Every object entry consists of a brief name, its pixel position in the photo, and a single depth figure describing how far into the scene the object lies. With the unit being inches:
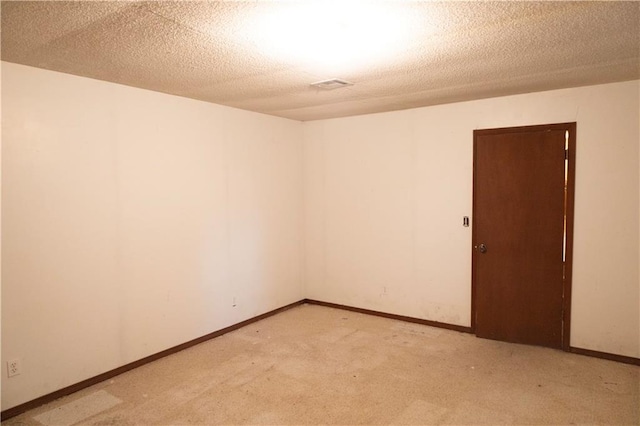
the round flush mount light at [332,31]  78.9
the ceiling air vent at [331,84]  132.2
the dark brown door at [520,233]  152.7
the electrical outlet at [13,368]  111.9
